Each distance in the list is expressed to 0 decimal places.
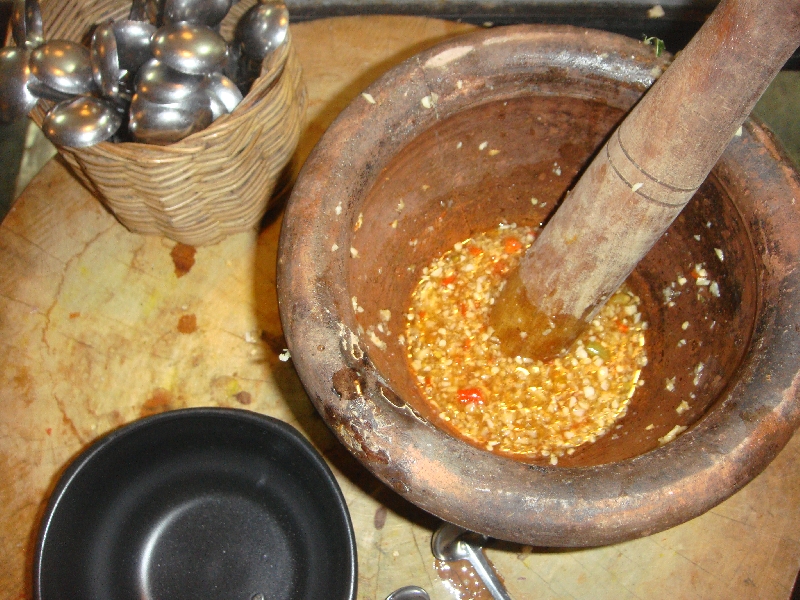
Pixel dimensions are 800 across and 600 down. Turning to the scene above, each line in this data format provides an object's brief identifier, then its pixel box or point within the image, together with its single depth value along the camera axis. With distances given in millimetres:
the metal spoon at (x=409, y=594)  496
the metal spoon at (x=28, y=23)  530
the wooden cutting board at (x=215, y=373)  498
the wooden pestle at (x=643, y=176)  336
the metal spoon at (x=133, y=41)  537
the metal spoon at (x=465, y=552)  494
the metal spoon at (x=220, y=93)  527
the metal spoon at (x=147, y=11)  558
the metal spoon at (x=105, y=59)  514
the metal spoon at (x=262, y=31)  527
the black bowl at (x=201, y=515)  469
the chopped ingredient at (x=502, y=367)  489
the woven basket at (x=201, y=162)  483
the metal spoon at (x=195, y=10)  530
